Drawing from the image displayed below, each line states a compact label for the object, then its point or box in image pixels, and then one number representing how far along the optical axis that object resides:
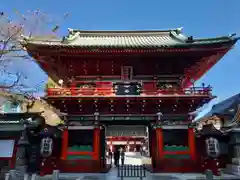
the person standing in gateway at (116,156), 22.14
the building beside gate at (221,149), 14.43
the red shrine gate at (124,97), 14.70
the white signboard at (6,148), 16.42
